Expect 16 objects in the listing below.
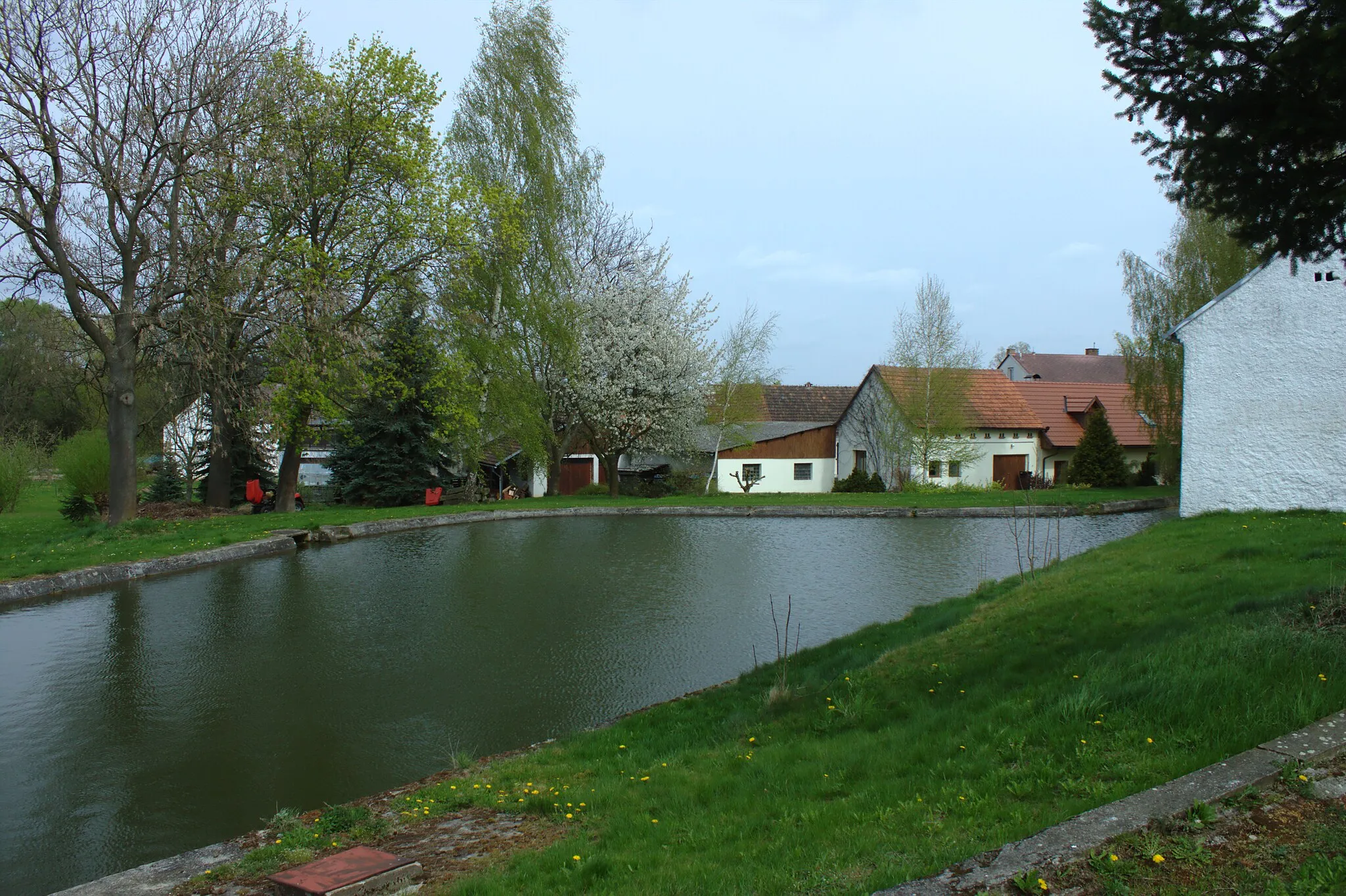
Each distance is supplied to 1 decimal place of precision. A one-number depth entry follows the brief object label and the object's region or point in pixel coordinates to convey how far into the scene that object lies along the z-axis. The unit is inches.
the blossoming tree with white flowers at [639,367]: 1290.6
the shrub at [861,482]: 1428.4
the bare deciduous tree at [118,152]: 677.9
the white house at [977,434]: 1432.1
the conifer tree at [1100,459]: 1347.2
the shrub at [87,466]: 1015.6
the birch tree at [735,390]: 1439.5
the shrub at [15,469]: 1050.7
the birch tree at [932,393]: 1364.4
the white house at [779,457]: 1509.6
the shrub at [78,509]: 896.9
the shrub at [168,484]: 1208.2
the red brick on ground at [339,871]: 152.3
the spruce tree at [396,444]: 1106.7
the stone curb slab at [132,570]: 518.9
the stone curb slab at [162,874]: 168.4
